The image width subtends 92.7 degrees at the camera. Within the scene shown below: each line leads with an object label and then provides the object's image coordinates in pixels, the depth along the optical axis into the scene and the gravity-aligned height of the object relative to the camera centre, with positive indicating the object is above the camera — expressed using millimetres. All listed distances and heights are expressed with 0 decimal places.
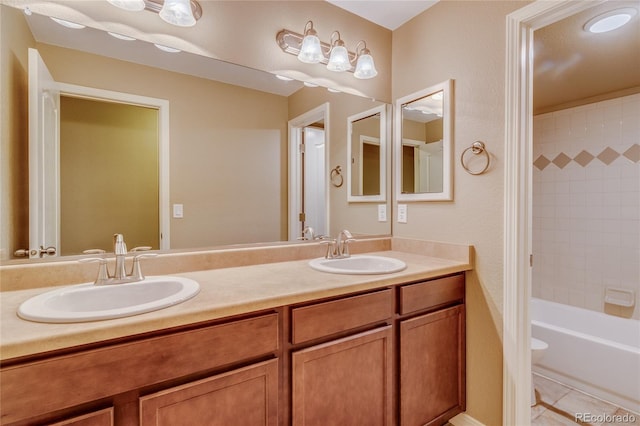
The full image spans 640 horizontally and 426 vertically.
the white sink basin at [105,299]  806 -283
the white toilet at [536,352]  1845 -863
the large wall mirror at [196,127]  1131 +419
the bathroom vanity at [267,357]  749 -463
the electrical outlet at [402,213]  2035 -24
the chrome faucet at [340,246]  1777 -217
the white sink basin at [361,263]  1605 -294
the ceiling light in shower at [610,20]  1552 +1007
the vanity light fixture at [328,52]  1677 +914
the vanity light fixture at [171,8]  1280 +870
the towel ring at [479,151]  1553 +303
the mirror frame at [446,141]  1726 +390
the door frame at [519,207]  1422 +10
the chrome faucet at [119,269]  1139 -228
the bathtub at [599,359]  1815 -992
